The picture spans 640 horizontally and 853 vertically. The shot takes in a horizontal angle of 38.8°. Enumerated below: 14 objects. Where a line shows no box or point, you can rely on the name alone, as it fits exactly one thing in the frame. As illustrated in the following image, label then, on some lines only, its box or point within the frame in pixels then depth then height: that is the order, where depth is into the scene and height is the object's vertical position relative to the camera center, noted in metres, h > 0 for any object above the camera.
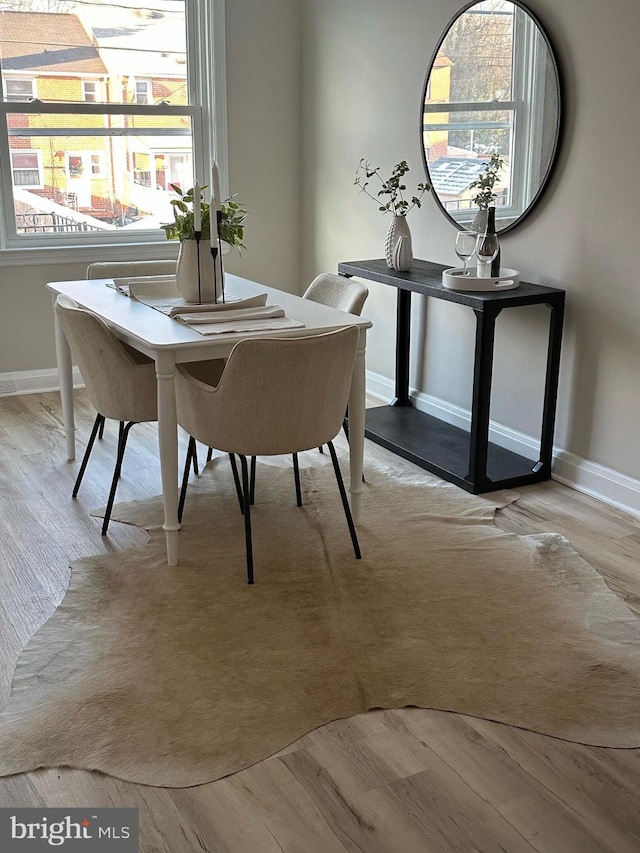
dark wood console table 3.44 -1.09
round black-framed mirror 3.52 +0.15
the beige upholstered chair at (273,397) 2.62 -0.71
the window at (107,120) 4.73 +0.15
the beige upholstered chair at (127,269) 3.87 -0.49
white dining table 2.73 -0.55
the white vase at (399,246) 4.04 -0.41
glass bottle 3.59 -0.38
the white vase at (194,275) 3.20 -0.43
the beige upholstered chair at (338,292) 3.41 -0.53
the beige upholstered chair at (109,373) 2.99 -0.73
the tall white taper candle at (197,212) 3.07 -0.21
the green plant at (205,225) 3.19 -0.26
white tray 3.53 -0.49
